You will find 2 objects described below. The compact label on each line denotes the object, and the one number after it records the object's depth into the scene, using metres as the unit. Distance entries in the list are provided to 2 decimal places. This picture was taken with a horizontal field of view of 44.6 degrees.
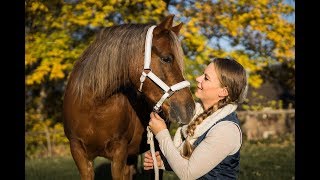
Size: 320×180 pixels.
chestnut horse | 2.89
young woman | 2.19
